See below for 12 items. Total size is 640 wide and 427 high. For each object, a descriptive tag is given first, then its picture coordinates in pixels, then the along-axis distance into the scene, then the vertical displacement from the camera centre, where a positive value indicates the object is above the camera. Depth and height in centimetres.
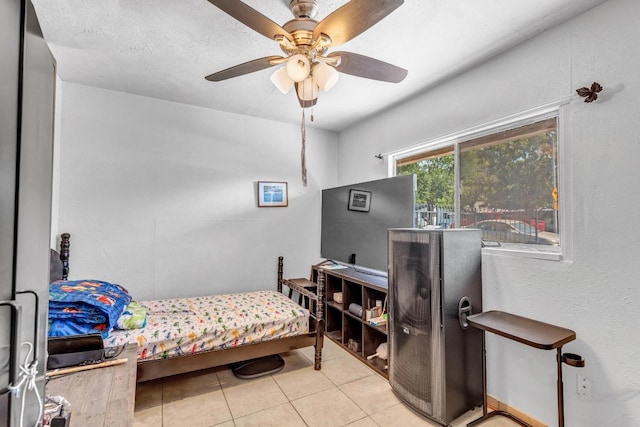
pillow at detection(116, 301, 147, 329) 213 -71
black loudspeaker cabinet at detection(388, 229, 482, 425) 197 -67
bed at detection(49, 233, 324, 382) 207 -81
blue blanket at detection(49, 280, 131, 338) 184 -57
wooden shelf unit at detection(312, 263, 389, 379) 277 -89
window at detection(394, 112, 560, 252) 203 +29
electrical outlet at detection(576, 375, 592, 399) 170 -92
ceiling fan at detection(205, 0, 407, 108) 130 +89
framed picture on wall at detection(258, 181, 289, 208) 368 +33
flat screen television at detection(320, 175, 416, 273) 269 +4
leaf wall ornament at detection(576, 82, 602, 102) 169 +74
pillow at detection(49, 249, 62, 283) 236 -37
